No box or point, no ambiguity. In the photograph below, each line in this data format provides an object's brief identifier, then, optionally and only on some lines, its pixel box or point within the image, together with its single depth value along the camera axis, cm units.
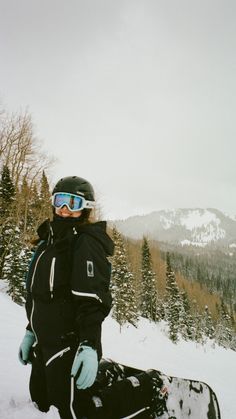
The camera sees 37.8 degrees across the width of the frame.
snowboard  322
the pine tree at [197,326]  6362
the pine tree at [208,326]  7910
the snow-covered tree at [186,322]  5750
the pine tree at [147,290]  5597
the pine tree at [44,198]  3388
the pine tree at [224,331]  7981
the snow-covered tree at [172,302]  5300
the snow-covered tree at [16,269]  2598
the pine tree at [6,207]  2884
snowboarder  278
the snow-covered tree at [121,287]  4156
